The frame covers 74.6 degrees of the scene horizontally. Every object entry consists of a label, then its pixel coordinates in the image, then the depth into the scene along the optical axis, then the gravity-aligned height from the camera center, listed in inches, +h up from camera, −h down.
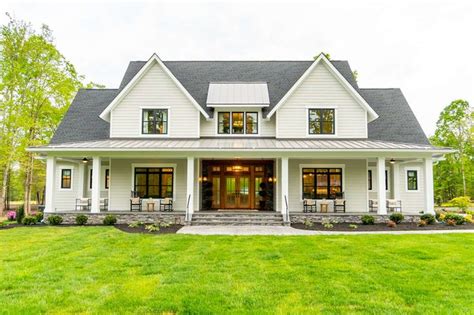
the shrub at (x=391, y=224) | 507.2 -71.4
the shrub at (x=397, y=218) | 534.0 -64.7
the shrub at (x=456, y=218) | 541.0 -66.3
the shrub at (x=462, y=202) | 694.2 -48.2
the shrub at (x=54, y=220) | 534.0 -70.2
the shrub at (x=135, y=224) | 506.6 -73.9
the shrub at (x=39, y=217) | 550.4 -67.4
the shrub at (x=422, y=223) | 515.2 -70.7
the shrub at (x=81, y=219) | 530.3 -68.7
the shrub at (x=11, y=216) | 635.5 -75.9
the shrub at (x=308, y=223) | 511.3 -72.0
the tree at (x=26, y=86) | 821.9 +255.6
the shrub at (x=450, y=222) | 524.4 -70.5
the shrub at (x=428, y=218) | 530.9 -64.6
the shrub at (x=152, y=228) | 469.7 -74.3
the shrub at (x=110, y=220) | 525.3 -68.9
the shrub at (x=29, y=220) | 539.4 -71.7
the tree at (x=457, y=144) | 1300.4 +157.7
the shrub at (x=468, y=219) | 563.8 -69.9
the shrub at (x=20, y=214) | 580.2 -67.7
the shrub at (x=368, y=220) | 523.8 -67.0
